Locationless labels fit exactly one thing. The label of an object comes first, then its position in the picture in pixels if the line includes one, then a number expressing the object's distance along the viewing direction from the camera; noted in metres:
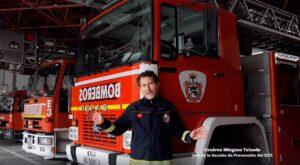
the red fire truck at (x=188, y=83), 3.75
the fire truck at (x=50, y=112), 7.07
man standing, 2.79
